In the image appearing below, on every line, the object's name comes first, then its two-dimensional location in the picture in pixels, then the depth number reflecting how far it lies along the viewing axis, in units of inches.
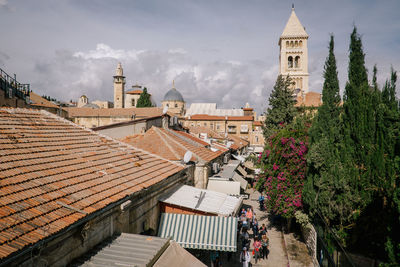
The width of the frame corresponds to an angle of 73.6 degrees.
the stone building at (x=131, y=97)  3371.1
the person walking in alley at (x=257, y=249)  491.0
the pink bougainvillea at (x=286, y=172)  539.8
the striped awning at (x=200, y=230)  334.6
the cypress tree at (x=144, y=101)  2502.5
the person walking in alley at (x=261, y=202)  835.9
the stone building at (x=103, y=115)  1752.0
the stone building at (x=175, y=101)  3053.6
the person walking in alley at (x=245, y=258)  451.5
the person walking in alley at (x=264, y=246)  506.9
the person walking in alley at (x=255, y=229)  600.1
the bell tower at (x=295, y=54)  2655.0
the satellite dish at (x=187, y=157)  500.1
